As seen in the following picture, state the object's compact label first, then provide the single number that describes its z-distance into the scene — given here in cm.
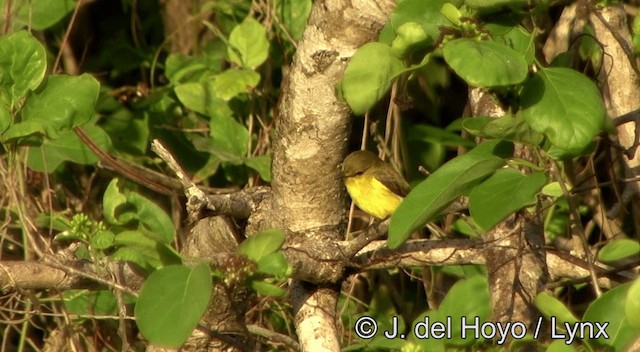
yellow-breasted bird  688
